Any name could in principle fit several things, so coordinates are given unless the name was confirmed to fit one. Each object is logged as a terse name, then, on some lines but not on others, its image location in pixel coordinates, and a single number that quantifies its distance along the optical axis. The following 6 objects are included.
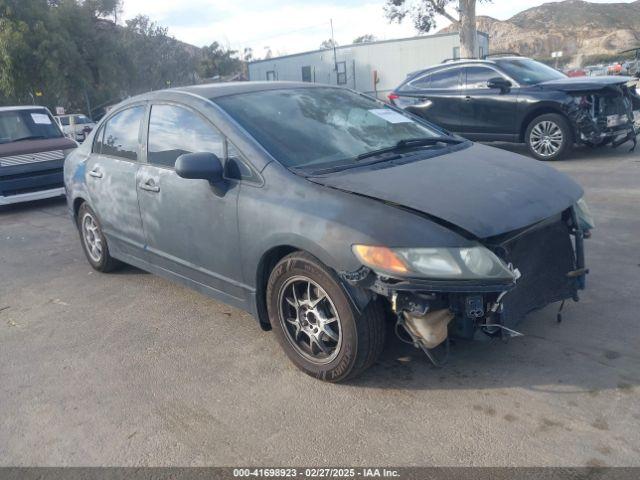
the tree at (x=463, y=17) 20.30
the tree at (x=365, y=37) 80.89
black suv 9.24
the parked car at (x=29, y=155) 9.39
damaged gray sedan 3.00
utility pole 33.69
